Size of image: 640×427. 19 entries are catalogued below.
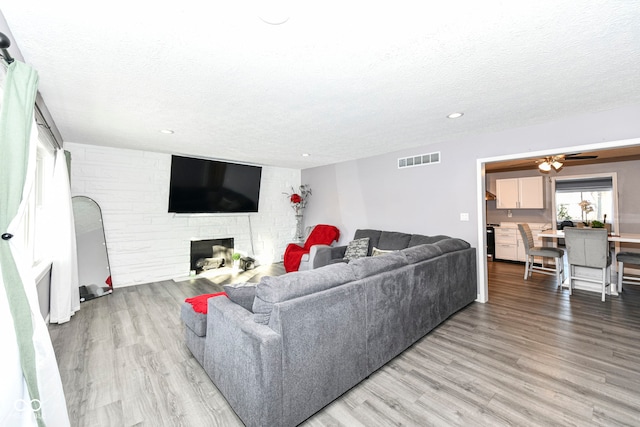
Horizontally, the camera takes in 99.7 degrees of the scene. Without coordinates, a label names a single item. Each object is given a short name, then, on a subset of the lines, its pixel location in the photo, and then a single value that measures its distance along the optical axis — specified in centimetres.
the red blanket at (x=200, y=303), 228
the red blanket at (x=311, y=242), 510
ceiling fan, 466
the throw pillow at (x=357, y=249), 469
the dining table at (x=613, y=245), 399
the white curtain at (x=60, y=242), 313
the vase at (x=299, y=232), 675
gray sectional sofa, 154
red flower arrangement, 655
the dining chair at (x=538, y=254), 462
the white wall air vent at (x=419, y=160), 427
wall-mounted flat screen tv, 476
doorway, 377
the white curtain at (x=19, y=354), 116
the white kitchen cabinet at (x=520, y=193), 611
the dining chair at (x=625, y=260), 400
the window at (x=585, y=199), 525
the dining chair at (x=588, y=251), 384
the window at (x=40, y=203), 298
